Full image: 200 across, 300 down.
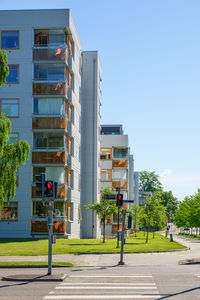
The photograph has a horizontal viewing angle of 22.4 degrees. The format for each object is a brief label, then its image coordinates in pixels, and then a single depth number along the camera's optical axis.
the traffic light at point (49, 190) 18.33
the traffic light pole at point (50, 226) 18.23
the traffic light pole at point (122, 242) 23.67
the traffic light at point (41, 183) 18.45
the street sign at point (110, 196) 27.02
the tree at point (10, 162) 30.67
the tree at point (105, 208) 43.56
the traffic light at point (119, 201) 25.05
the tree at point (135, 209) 59.29
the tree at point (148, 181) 165.50
